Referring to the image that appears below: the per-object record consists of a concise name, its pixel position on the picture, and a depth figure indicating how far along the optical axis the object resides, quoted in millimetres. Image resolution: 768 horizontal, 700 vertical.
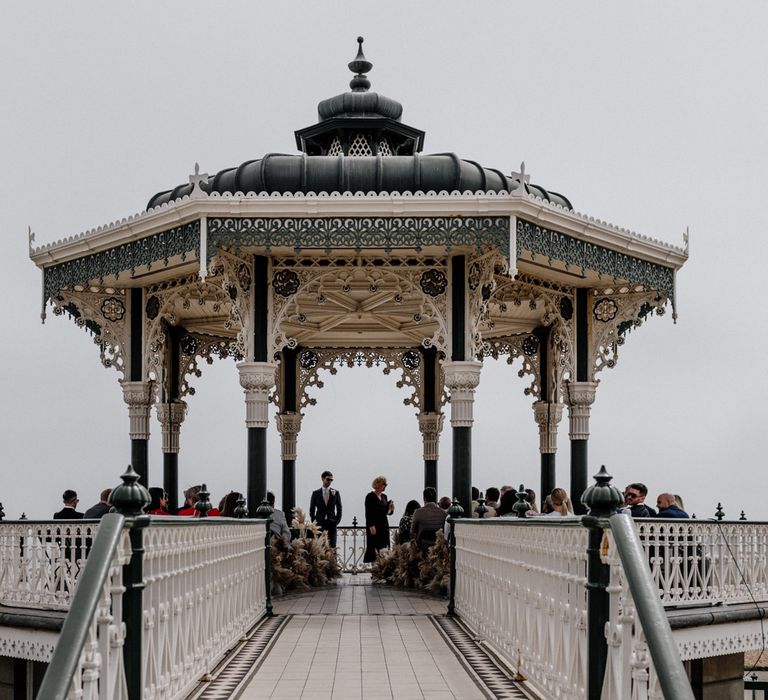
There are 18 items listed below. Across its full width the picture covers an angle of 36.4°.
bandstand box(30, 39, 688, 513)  12898
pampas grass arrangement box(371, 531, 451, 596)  13852
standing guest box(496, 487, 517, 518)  12859
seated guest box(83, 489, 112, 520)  11211
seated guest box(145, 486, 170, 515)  13273
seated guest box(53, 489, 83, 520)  11828
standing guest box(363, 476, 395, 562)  16969
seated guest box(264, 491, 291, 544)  13656
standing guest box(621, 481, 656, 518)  9820
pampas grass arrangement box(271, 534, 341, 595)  13984
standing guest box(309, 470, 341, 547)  17422
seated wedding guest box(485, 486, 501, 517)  15172
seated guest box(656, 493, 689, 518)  10242
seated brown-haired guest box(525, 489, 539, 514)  12989
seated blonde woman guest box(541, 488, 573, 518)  10875
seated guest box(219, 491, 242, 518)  12750
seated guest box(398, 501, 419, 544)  16016
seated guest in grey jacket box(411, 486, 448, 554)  14188
